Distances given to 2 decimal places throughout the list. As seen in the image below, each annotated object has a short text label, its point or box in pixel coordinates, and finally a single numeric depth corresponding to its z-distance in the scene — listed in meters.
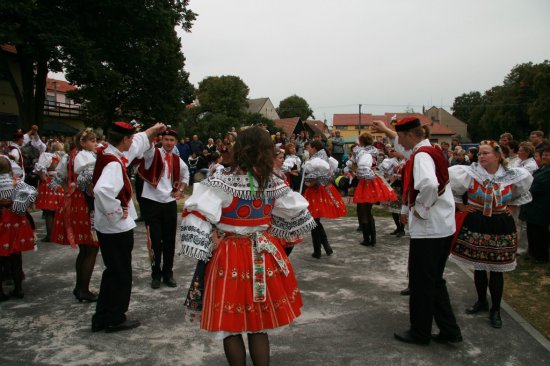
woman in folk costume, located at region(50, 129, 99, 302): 4.96
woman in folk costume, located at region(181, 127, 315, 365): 2.84
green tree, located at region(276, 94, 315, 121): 85.38
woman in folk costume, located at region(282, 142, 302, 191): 7.50
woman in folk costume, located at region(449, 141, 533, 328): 4.35
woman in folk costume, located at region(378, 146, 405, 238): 8.58
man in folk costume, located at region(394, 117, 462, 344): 3.71
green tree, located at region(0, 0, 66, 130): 16.52
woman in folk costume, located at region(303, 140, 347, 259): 7.02
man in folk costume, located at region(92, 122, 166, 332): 4.18
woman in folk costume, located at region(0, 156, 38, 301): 5.11
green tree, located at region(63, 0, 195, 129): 19.28
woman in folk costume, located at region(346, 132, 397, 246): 7.89
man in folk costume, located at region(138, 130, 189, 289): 5.56
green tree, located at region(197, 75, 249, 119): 52.75
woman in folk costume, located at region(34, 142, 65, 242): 8.07
